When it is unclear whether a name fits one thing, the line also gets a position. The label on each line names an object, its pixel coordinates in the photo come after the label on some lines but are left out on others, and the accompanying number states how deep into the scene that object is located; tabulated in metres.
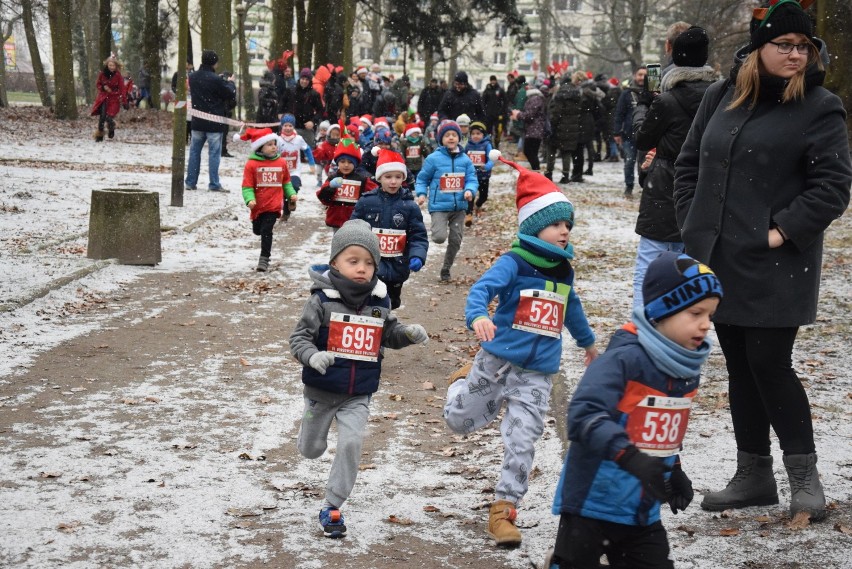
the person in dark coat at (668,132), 7.30
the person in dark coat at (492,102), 30.98
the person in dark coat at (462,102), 21.89
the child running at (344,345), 5.23
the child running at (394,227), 8.90
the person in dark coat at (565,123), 22.73
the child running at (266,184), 12.30
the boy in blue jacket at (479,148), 17.25
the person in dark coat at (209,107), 19.52
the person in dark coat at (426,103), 28.66
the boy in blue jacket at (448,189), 12.70
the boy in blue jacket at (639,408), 3.81
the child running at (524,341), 5.20
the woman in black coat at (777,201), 4.87
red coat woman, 28.48
